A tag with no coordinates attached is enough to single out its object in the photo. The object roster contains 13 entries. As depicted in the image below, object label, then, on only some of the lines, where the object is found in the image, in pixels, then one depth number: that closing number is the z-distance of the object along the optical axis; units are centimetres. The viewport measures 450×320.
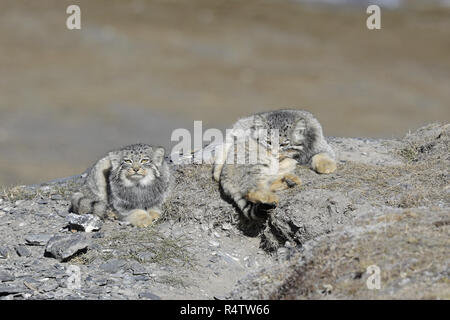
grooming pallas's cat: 1095
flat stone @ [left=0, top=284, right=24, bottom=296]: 873
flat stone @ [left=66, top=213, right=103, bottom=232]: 1112
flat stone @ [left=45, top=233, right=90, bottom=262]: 1004
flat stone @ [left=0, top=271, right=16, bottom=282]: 928
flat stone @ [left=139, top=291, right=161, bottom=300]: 867
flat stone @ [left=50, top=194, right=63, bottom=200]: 1327
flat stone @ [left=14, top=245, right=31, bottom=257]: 1048
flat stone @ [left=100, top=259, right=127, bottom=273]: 974
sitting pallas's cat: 1152
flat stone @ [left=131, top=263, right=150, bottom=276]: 962
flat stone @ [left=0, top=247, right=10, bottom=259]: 1051
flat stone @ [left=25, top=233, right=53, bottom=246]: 1088
